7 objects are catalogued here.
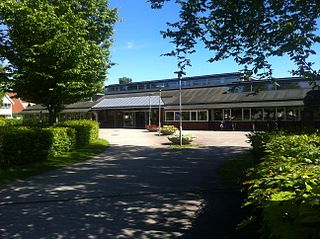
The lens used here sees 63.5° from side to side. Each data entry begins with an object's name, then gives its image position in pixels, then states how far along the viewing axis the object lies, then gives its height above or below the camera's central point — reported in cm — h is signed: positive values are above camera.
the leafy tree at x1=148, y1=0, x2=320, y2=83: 675 +252
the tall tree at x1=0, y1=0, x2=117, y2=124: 1256 +344
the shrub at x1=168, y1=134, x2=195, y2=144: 1687 -149
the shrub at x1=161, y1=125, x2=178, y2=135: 2303 -121
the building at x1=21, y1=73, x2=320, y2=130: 2571 +96
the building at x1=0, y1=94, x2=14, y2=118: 5665 +236
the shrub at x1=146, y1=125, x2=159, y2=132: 2658 -118
